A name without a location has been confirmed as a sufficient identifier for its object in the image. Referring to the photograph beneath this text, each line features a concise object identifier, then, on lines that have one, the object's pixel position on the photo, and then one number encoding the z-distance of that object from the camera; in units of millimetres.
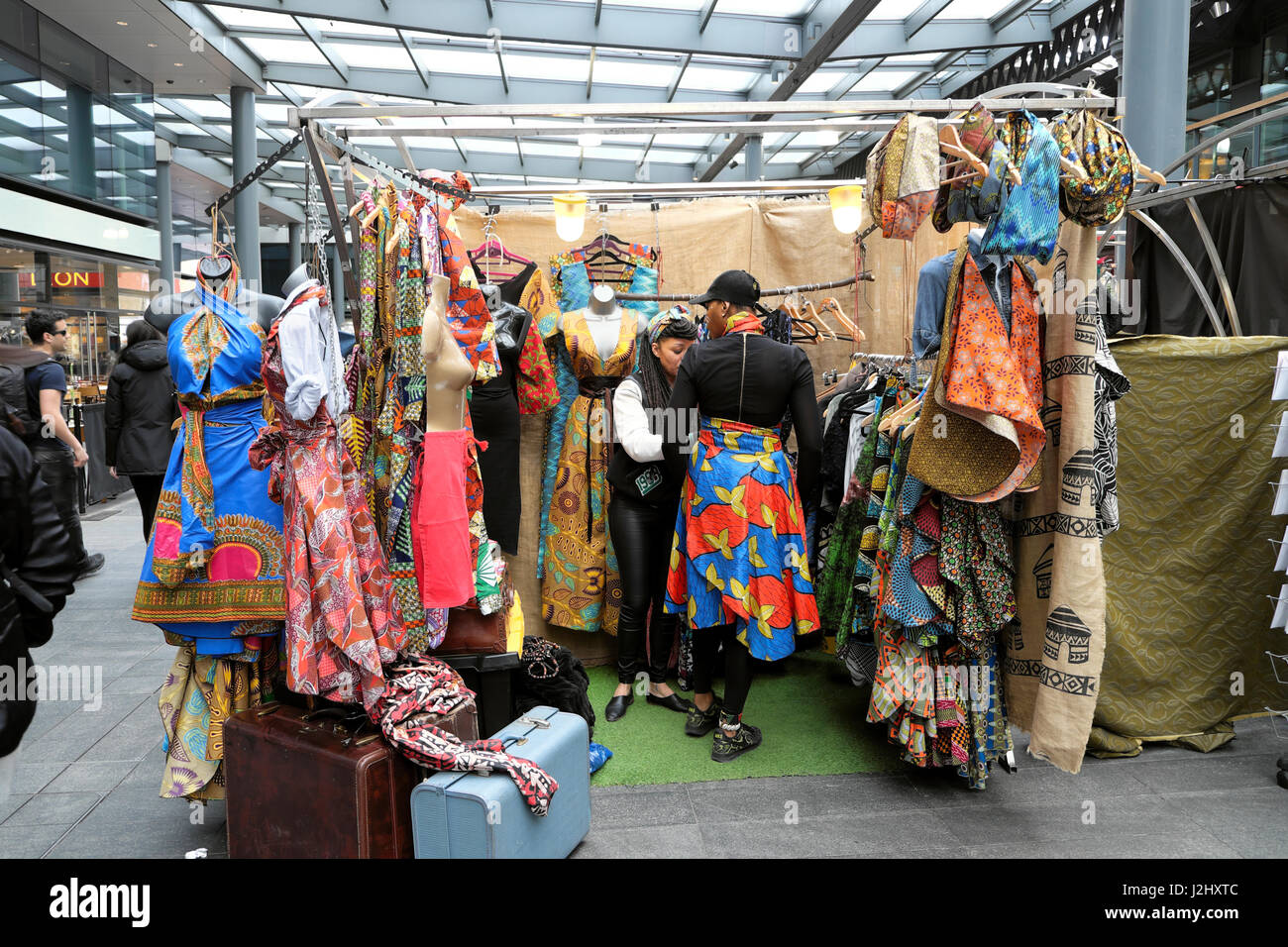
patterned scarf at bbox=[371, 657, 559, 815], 2311
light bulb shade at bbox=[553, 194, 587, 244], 4035
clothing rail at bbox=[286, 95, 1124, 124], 2645
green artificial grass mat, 3188
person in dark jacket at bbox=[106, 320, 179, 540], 5062
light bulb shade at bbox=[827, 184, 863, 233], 4227
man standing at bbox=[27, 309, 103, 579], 5020
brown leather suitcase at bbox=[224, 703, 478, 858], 2252
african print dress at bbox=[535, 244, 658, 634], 4203
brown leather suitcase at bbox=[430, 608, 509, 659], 2885
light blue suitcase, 2213
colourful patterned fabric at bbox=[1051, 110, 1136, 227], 2471
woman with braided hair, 3600
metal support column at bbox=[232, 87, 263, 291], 10141
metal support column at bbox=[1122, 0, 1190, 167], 4535
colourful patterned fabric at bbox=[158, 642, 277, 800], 2686
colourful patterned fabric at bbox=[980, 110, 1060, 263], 2428
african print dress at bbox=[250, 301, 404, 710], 2348
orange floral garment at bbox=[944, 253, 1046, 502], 2498
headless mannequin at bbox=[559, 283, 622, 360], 3986
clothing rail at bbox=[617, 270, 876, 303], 4230
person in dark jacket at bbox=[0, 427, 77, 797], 1844
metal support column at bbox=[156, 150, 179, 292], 11885
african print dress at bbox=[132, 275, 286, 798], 2586
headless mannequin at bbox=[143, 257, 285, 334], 2698
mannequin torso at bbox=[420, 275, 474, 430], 2596
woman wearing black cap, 3178
